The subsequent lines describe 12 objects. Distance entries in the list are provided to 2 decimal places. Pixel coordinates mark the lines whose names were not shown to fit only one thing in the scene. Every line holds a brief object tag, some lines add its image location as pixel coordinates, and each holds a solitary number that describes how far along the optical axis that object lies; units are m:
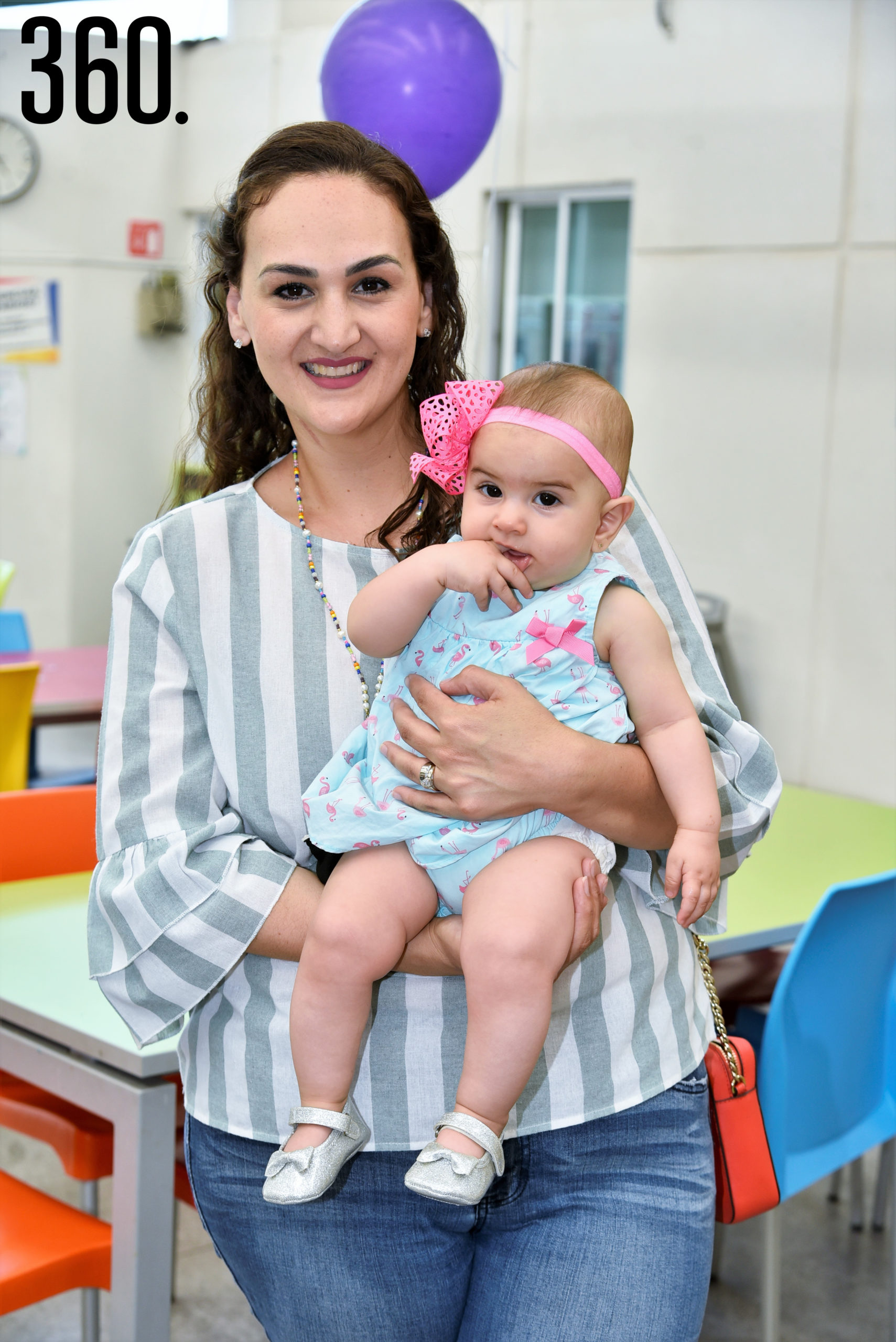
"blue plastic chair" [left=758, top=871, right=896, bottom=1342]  2.22
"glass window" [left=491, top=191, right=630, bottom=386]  5.77
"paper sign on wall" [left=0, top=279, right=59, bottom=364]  7.41
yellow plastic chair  3.99
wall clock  7.20
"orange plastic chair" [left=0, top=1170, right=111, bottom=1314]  1.90
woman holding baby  1.30
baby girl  1.26
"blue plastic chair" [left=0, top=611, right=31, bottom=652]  5.12
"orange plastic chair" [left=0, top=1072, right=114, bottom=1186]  2.27
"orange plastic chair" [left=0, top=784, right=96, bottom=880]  2.69
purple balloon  4.00
